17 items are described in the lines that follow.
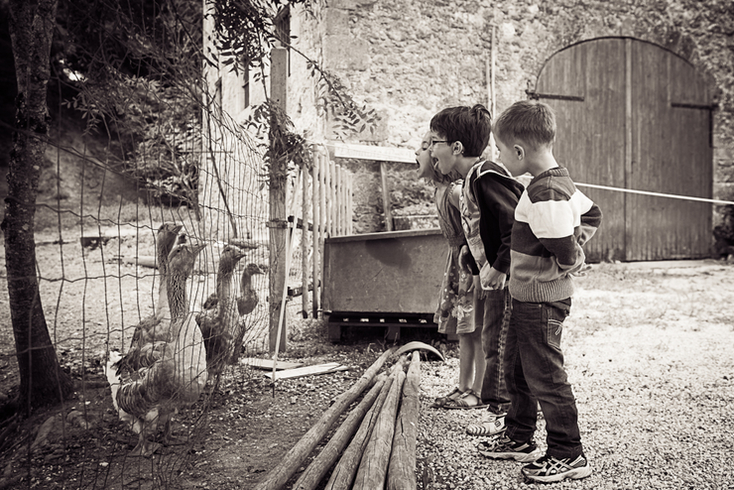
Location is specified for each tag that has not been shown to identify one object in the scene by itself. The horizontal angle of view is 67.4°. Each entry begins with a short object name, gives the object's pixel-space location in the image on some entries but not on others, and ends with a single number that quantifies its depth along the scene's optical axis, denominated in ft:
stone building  23.02
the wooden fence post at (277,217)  12.91
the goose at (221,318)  9.77
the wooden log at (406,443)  5.95
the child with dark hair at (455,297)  9.37
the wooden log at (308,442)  6.09
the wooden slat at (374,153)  22.33
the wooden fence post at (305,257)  13.97
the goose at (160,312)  8.31
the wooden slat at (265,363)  11.83
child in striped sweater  6.49
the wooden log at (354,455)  6.06
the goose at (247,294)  11.17
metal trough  13.19
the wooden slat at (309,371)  11.39
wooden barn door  27.63
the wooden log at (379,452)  5.97
